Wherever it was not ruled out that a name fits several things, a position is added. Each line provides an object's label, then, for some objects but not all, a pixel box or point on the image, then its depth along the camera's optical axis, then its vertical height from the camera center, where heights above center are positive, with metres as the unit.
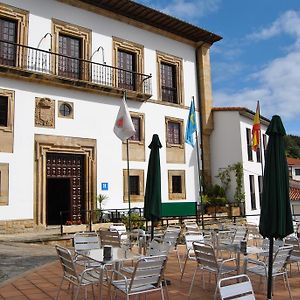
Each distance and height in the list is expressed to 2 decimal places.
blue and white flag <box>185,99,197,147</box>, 14.98 +2.67
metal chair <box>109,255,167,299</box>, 4.58 -0.94
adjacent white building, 21.20 +2.62
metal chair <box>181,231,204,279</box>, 7.89 -0.86
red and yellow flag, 17.59 +2.90
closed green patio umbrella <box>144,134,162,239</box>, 7.11 +0.19
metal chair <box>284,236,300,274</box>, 6.66 -0.91
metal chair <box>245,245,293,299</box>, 5.62 -1.01
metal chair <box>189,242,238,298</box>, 5.44 -0.91
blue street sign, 16.75 +0.53
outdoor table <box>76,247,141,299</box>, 5.25 -0.81
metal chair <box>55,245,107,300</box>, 4.84 -0.93
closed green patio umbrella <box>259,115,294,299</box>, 4.92 +0.02
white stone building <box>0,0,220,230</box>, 14.62 +4.15
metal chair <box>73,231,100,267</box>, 7.06 -0.78
